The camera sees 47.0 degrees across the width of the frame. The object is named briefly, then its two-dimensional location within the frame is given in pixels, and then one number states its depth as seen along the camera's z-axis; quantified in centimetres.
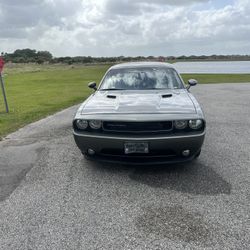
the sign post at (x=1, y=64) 912
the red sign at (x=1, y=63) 912
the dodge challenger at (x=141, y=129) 380
